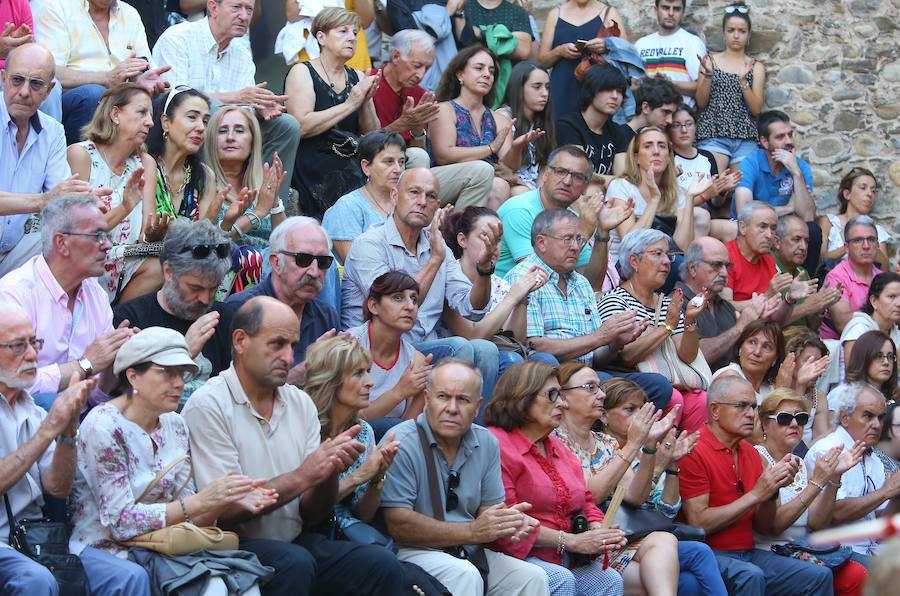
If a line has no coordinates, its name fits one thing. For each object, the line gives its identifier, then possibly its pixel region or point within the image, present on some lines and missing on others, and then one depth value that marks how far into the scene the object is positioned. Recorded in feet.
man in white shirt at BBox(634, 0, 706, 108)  74.50
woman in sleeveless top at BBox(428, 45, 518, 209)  59.72
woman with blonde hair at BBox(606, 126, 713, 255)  63.13
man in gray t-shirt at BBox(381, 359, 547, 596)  36.28
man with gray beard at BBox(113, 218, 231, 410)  37.35
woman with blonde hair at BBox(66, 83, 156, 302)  42.82
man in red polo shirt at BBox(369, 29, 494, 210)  56.25
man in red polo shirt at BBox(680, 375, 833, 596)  45.15
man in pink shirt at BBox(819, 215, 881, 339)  65.27
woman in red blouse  39.52
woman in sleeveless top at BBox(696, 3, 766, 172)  73.78
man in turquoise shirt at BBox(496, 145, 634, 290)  54.32
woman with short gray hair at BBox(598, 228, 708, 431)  50.90
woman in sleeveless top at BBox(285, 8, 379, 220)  55.08
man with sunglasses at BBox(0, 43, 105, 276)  40.51
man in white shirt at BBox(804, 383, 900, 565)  50.88
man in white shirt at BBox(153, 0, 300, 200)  51.16
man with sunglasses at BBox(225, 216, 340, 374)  40.71
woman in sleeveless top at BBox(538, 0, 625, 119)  70.06
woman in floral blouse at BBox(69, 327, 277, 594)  30.70
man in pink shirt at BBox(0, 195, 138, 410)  35.69
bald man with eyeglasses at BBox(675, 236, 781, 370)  54.88
